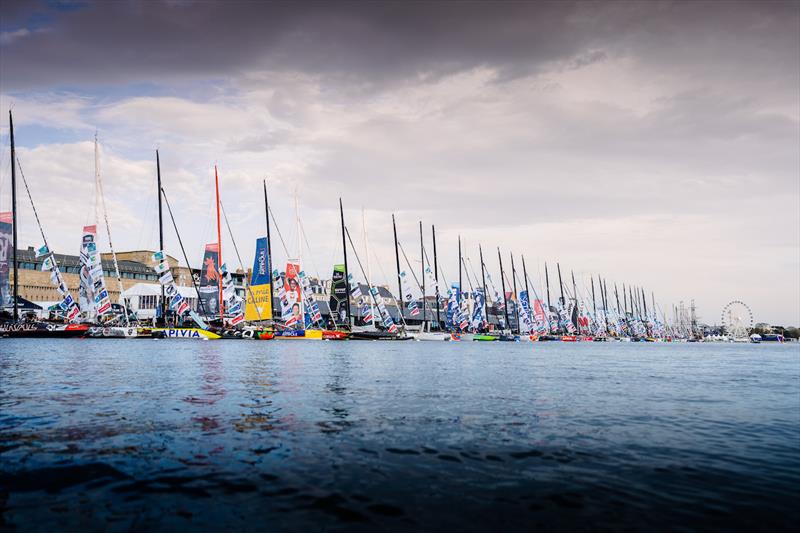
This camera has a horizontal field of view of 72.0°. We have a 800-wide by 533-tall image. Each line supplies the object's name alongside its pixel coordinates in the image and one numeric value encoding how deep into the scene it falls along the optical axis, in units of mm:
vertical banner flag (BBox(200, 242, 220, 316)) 88500
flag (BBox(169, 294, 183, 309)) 83250
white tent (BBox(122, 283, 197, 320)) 132912
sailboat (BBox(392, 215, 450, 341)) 109125
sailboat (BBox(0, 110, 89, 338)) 73219
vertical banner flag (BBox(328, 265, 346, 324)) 103875
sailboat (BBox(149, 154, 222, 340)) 81750
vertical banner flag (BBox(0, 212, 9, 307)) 68000
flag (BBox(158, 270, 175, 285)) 81750
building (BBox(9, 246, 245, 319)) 130625
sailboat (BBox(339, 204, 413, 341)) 99688
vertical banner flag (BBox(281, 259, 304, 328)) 91875
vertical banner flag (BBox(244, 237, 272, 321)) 90062
